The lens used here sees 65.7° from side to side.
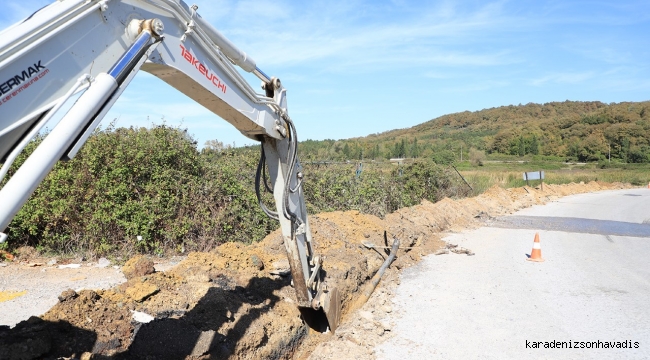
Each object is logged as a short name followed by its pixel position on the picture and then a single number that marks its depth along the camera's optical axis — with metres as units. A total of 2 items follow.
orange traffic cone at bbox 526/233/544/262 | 11.21
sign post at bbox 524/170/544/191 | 30.74
